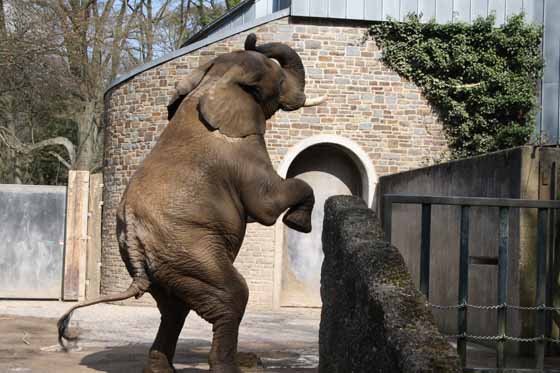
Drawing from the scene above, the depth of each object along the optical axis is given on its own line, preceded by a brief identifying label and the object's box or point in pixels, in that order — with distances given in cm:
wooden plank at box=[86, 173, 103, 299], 1720
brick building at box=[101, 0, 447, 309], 1661
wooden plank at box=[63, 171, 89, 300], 1698
